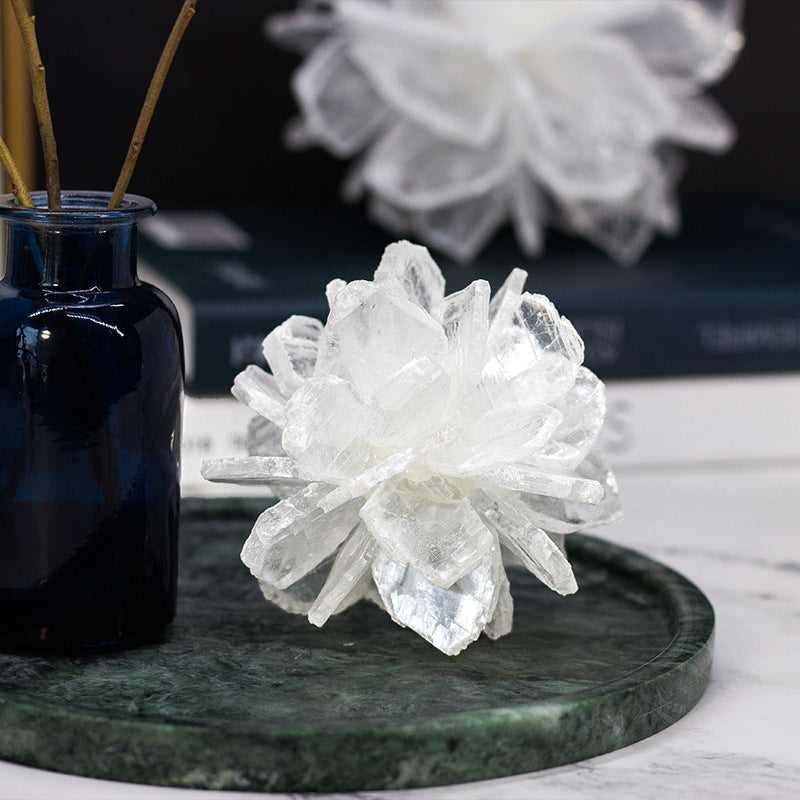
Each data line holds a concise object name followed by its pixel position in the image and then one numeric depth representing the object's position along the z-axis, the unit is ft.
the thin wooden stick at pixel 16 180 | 2.93
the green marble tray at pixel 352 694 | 2.75
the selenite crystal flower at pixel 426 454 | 2.87
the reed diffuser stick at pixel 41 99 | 2.90
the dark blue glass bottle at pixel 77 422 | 2.90
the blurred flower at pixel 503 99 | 4.23
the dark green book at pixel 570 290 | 4.02
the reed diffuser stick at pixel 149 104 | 2.91
